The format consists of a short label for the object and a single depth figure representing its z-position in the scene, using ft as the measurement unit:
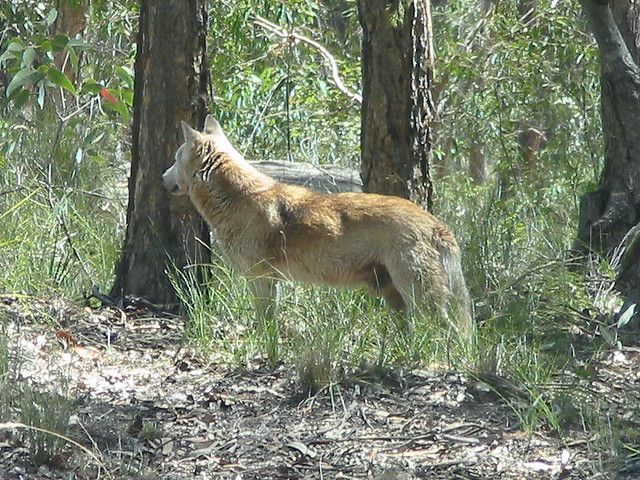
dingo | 52.29
